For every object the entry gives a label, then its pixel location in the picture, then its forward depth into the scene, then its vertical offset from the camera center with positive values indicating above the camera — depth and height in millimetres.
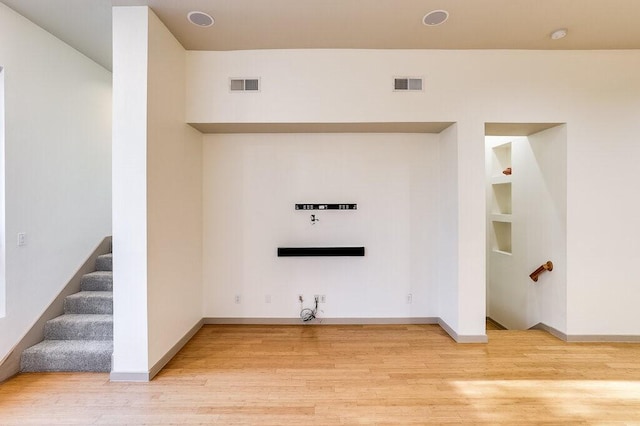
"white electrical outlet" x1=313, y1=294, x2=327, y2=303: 4305 -1209
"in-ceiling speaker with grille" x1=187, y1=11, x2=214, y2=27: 3014 +1963
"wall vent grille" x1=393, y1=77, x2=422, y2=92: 3672 +1526
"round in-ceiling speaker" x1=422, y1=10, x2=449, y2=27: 2969 +1939
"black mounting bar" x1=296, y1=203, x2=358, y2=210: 4203 +79
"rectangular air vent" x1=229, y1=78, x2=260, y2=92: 3701 +1552
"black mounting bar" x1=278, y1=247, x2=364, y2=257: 4148 -535
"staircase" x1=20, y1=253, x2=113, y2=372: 3033 -1316
